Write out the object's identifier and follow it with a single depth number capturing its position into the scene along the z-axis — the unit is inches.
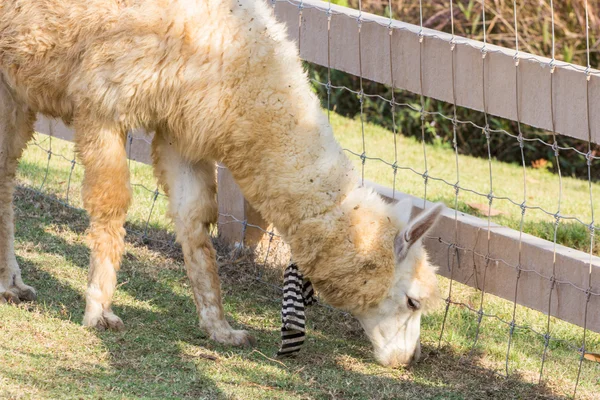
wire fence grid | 347.9
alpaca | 346.6
